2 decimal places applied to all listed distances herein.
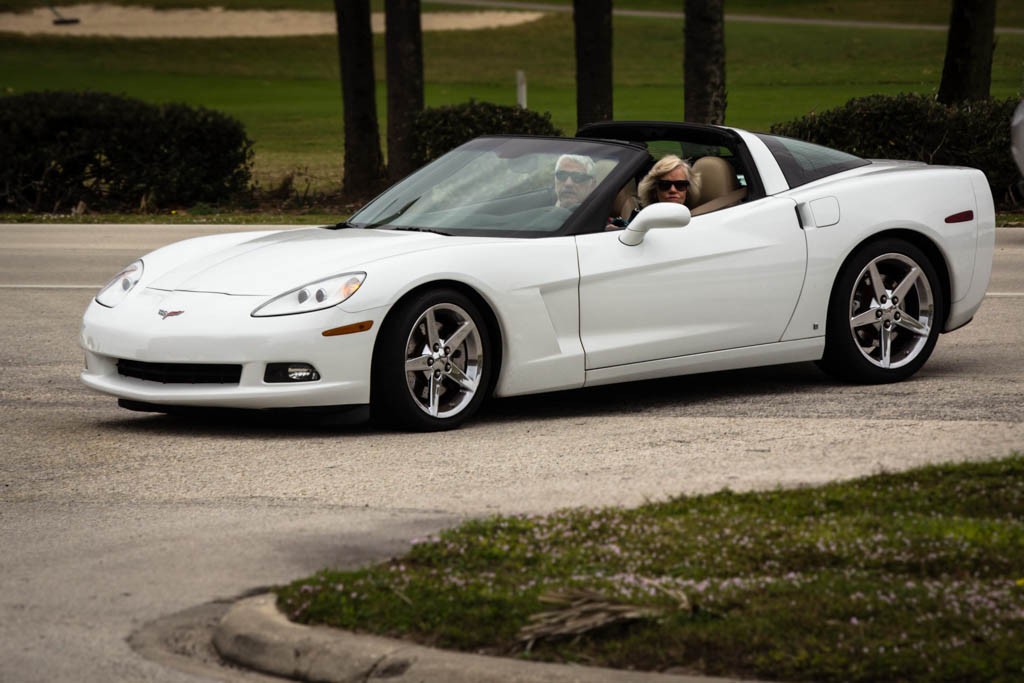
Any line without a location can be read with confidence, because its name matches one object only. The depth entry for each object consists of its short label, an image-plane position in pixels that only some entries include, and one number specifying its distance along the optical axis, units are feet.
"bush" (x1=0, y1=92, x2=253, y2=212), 136.56
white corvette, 48.11
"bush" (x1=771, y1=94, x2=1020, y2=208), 127.44
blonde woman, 55.67
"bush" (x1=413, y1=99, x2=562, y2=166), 135.33
